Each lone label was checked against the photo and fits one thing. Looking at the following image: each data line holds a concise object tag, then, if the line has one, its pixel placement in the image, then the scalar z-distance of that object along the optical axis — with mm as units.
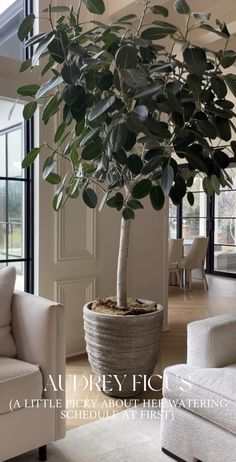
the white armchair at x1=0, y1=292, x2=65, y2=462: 1899
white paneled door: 3309
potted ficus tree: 1887
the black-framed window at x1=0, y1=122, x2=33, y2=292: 3311
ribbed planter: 2582
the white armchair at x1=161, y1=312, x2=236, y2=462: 1807
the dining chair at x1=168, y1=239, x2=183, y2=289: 6824
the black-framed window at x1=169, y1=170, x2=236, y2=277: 8570
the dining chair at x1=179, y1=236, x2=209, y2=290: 6840
